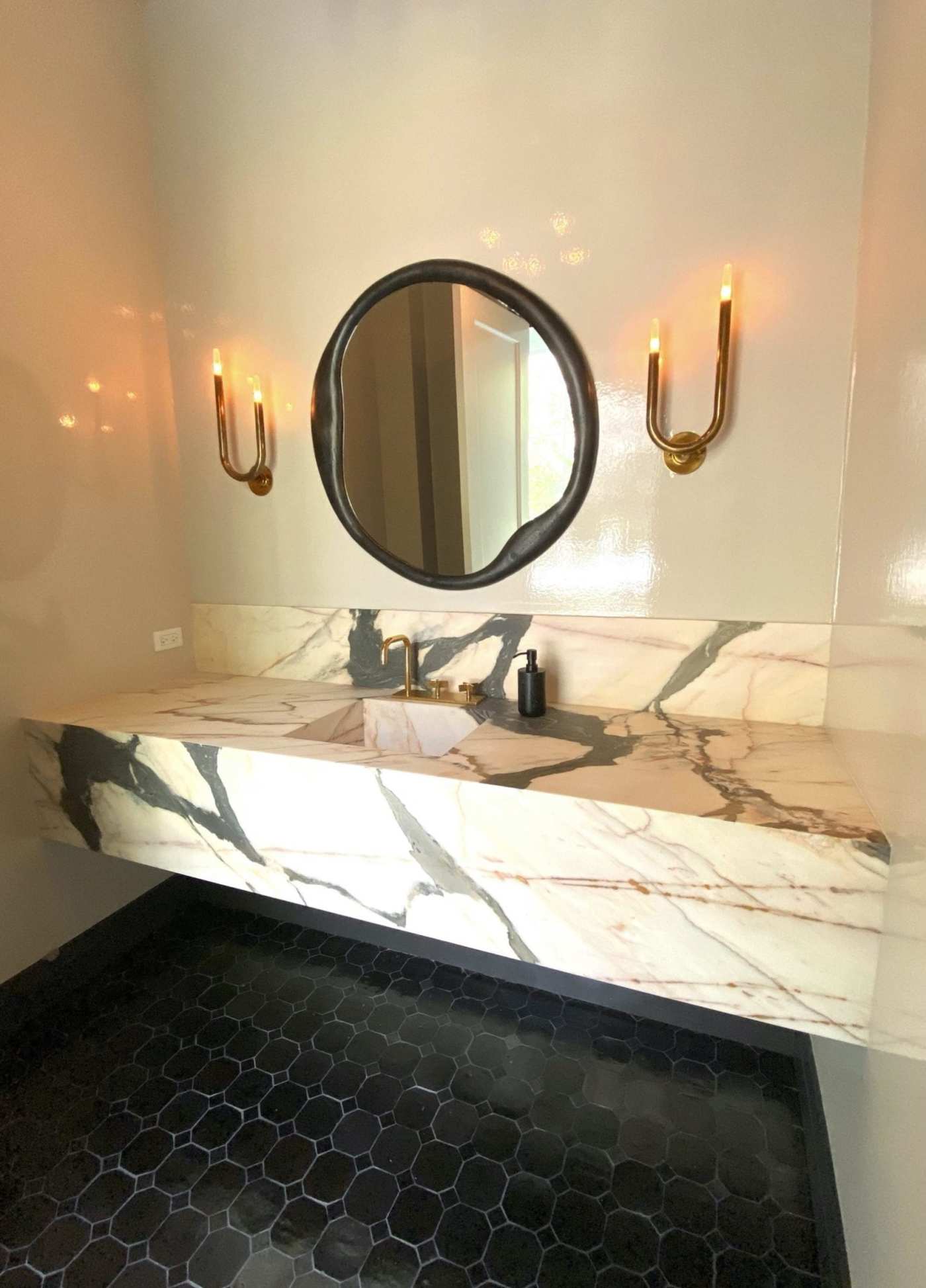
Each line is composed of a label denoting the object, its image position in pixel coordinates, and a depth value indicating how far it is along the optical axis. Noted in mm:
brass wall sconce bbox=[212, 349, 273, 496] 1981
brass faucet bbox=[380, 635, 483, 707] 1799
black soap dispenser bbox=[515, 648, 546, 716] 1619
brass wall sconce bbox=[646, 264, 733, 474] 1385
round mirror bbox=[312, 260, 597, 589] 1620
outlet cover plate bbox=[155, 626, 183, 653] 2150
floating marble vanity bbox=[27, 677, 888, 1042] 1057
